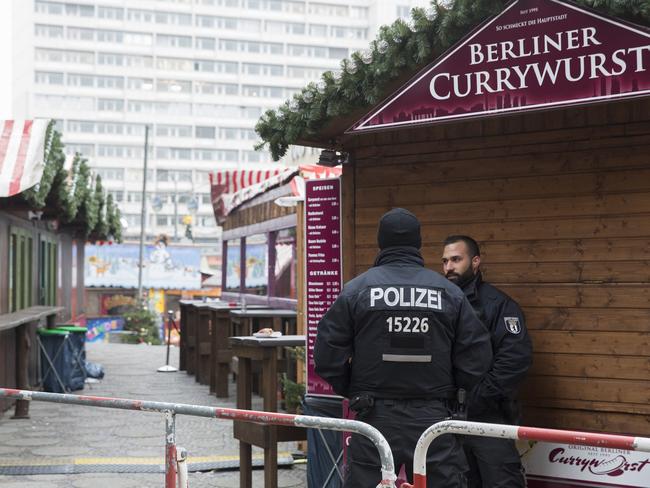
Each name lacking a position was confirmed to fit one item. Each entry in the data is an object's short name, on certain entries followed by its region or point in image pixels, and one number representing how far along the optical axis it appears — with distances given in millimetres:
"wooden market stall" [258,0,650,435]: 5578
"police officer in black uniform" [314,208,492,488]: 4773
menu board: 7242
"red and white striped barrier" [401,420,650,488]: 3609
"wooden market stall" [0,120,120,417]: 10938
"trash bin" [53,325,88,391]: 14188
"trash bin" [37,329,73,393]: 13695
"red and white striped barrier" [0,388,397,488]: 4273
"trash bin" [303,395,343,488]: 6727
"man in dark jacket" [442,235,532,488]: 5637
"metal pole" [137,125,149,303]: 35319
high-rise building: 93062
